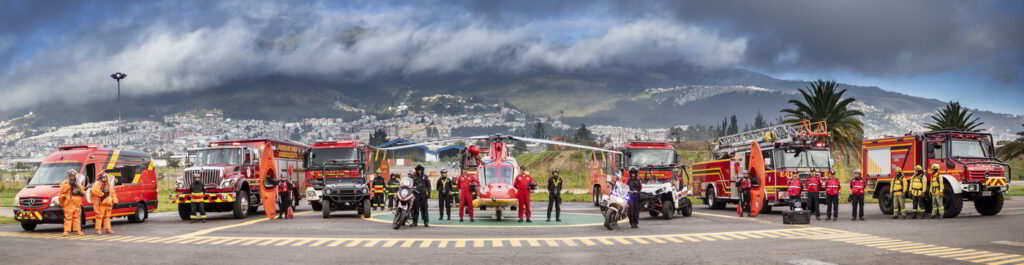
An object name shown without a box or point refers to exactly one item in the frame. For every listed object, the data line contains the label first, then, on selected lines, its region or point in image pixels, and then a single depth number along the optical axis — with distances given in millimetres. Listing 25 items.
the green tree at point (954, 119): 67062
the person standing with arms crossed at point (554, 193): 25609
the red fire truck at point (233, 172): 28812
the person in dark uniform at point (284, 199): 28750
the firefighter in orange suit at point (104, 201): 21953
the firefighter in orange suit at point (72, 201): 21281
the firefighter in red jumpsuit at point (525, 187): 25547
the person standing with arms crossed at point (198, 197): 27312
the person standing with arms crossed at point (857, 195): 25422
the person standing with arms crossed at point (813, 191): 26141
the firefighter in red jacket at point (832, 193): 25672
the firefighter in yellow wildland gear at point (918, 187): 25609
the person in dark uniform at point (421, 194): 23656
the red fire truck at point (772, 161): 29781
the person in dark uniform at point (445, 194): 27688
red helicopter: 25875
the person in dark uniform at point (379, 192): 30094
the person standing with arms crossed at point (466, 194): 26234
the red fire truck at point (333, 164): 32938
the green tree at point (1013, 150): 57062
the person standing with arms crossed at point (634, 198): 22594
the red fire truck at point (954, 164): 25844
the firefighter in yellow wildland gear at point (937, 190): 25406
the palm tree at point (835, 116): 60969
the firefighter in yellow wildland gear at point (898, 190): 25844
